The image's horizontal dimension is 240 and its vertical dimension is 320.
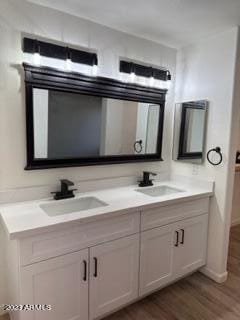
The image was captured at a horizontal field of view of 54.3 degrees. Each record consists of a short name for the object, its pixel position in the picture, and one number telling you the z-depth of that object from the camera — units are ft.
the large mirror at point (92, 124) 6.09
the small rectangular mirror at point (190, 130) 7.73
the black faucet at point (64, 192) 6.22
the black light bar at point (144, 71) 7.27
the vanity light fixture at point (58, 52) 5.67
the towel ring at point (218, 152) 7.18
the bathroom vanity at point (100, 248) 4.61
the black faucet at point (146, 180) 7.86
